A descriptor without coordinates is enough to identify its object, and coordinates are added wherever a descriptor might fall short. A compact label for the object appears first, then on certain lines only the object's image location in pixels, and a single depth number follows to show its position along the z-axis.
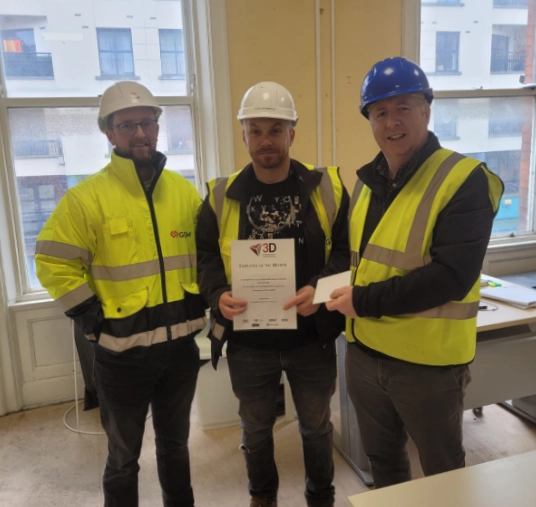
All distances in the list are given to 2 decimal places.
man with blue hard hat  1.27
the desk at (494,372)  2.24
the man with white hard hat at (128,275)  1.53
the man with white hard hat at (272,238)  1.56
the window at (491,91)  3.49
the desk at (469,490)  0.90
